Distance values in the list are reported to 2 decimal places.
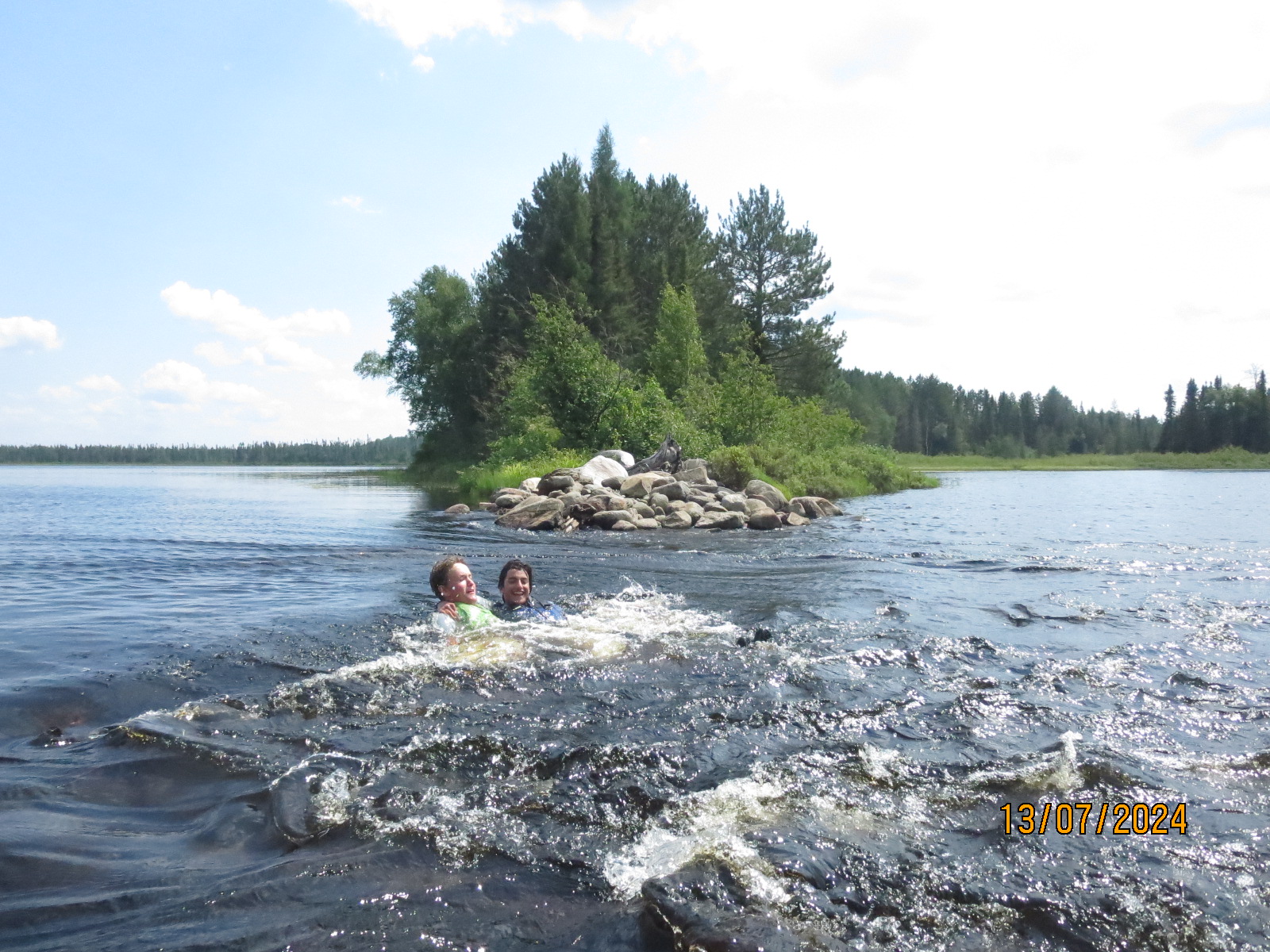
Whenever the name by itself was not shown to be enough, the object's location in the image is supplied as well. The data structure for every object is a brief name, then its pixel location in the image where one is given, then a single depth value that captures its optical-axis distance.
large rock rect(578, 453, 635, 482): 25.19
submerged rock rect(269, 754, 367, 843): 4.11
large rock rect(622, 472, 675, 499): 23.31
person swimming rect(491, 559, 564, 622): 8.91
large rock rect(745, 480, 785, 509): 24.00
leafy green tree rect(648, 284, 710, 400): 39.91
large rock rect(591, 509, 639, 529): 20.41
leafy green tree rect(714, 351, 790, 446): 35.66
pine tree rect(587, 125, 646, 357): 44.91
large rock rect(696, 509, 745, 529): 20.66
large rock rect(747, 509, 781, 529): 21.20
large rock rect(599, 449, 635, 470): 28.86
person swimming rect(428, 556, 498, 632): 8.30
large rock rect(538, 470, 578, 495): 23.39
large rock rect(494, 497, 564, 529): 20.31
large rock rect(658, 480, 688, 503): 23.30
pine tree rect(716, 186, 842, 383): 49.41
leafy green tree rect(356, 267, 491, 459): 52.62
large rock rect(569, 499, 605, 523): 20.77
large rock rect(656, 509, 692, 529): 20.67
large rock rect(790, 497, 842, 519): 24.77
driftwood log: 28.05
